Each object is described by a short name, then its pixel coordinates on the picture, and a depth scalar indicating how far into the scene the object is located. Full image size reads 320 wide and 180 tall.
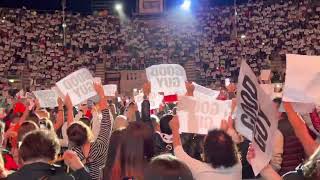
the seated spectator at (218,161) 2.88
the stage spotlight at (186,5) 24.54
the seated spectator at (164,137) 3.95
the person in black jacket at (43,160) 2.54
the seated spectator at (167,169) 2.35
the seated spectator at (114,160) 2.80
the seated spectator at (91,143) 3.41
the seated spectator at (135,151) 2.78
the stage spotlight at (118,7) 25.02
